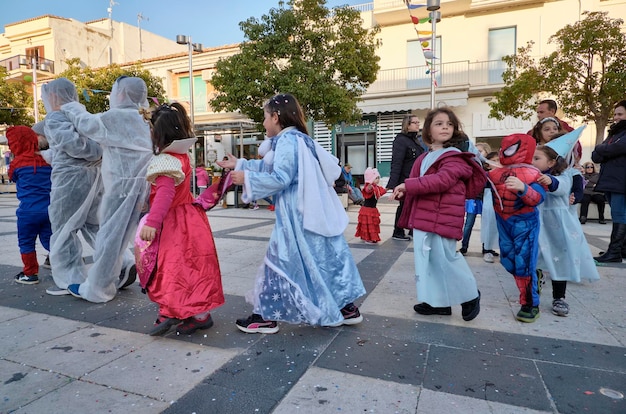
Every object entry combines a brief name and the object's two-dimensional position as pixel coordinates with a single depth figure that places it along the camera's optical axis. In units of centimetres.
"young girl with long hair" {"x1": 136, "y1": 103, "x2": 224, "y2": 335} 258
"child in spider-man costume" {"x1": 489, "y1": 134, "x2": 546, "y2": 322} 287
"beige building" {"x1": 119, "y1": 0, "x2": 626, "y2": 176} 1659
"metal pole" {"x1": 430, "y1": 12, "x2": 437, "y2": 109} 1140
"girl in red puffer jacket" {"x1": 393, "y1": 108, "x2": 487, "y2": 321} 274
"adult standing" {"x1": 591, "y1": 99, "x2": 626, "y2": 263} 485
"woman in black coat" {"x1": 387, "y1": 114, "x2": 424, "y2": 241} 600
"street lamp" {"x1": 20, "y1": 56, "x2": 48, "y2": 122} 2830
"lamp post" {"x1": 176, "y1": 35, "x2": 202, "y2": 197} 1808
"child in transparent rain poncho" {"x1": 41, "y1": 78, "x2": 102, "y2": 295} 354
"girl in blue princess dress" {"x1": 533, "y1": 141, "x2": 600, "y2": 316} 314
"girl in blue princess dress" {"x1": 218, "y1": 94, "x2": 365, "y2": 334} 261
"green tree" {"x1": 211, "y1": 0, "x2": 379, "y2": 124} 1210
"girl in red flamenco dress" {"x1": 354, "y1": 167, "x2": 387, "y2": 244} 620
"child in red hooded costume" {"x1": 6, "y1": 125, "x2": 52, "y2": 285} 398
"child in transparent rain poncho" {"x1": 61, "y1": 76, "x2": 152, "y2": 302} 316
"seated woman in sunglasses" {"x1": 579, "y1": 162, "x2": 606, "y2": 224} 908
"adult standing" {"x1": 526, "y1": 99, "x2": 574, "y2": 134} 404
